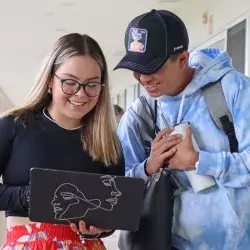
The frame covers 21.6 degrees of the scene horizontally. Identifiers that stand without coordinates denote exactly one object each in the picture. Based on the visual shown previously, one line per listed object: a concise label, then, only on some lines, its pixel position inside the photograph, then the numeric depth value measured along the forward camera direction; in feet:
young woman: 4.93
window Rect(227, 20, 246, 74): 14.07
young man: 5.00
